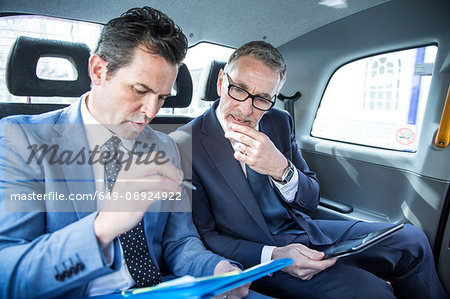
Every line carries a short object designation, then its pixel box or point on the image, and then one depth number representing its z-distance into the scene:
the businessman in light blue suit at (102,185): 0.88
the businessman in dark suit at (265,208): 1.55
